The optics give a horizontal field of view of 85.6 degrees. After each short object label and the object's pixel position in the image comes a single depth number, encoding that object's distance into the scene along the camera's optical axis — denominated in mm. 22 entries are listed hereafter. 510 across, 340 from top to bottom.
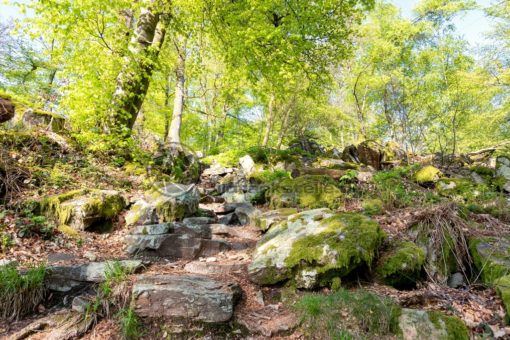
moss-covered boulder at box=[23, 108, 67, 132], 6555
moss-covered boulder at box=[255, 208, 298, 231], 5422
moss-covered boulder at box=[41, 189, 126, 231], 4871
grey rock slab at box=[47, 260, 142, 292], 3346
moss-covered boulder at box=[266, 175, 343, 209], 6383
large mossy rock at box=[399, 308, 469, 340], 2451
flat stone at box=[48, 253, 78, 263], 3929
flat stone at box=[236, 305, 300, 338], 2826
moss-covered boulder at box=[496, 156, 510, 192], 7945
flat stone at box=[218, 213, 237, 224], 6246
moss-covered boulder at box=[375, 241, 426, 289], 3402
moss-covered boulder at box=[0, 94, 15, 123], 5830
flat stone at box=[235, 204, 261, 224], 6257
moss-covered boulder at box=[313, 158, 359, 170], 9375
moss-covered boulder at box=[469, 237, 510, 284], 3158
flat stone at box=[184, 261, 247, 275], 3908
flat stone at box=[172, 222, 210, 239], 5027
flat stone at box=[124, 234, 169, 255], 4488
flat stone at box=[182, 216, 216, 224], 5442
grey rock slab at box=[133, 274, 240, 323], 2900
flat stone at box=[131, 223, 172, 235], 4910
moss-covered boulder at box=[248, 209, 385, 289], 3408
